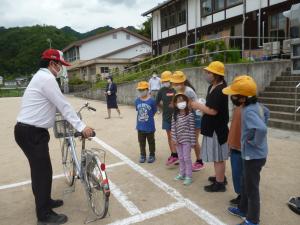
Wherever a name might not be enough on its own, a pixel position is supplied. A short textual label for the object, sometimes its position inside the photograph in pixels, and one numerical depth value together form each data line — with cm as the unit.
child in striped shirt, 444
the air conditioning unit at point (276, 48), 1277
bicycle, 344
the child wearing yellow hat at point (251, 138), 302
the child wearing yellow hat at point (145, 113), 554
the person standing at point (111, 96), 1157
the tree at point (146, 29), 4648
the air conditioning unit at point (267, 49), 1287
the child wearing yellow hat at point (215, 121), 394
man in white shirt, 340
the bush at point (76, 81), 3678
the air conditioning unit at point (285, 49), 1192
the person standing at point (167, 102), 557
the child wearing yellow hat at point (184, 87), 464
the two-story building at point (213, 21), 1522
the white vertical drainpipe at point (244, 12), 1664
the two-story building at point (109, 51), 3703
